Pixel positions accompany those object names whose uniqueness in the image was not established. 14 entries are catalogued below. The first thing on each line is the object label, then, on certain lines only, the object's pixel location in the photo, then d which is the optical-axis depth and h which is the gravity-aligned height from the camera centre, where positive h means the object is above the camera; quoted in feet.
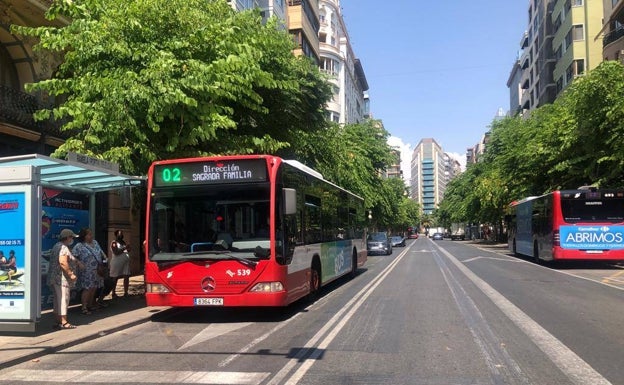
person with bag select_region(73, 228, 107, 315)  36.09 -2.67
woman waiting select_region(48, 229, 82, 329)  31.65 -2.99
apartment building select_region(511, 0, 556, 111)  218.59 +68.85
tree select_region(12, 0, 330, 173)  36.19 +9.79
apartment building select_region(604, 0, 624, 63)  123.03 +42.63
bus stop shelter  29.37 -0.75
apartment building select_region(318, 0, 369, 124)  222.07 +67.59
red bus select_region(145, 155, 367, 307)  33.17 -0.72
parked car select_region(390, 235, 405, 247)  204.13 -8.66
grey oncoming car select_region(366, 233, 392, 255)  127.75 -6.02
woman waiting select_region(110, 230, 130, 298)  42.55 -2.83
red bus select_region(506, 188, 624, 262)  72.79 -1.24
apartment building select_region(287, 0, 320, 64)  163.02 +59.00
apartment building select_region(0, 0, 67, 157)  52.19 +14.29
